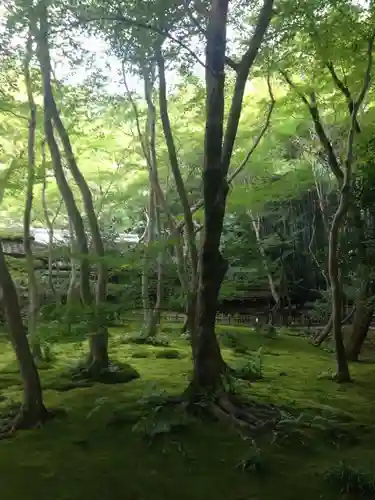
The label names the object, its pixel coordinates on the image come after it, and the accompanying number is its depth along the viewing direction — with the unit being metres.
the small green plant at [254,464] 4.47
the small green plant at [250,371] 8.05
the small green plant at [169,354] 9.96
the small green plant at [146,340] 11.41
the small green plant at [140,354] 9.86
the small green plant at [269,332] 13.24
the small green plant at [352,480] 4.09
